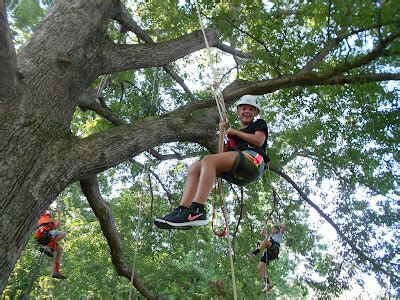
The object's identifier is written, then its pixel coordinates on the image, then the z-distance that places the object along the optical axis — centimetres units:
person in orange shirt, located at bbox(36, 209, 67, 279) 671
